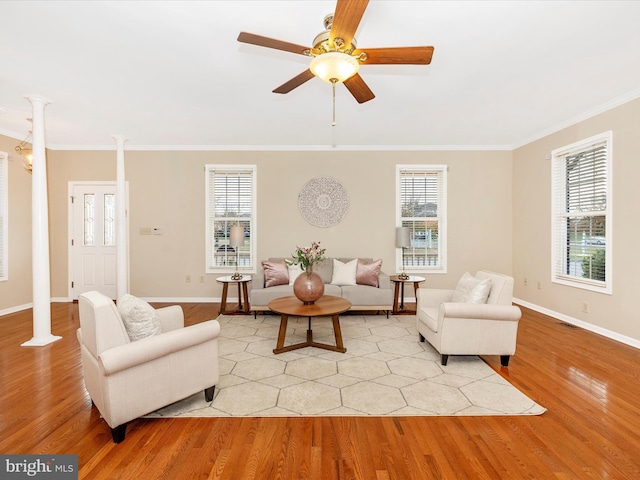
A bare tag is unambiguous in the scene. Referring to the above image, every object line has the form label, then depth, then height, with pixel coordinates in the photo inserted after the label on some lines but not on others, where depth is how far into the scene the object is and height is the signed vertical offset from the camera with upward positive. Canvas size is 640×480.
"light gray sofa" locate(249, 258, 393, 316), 4.42 -0.84
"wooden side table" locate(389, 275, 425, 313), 4.64 -0.79
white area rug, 2.20 -1.24
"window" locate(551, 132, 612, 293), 3.77 +0.30
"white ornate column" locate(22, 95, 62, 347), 3.40 +0.04
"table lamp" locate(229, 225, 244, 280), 4.82 -0.01
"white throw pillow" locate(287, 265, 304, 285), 4.75 -0.55
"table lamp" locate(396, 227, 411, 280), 4.94 -0.01
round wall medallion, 5.46 +0.62
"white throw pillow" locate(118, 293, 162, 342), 2.00 -0.56
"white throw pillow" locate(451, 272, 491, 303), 2.93 -0.54
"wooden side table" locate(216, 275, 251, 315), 4.58 -0.90
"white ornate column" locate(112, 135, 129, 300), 4.63 +0.22
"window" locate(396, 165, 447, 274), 5.51 +0.37
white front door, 5.43 -0.15
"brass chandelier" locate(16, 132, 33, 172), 3.84 +1.02
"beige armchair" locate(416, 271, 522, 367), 2.77 -0.83
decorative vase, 3.29 -0.56
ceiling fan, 1.83 +1.21
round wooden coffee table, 3.05 -0.76
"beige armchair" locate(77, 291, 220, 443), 1.80 -0.82
